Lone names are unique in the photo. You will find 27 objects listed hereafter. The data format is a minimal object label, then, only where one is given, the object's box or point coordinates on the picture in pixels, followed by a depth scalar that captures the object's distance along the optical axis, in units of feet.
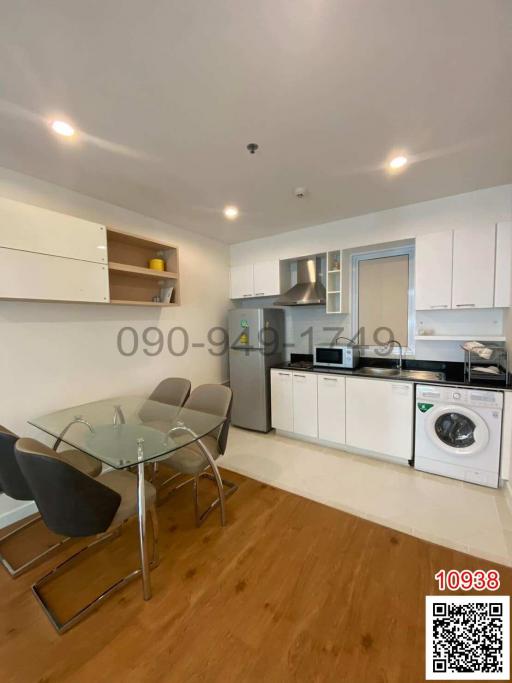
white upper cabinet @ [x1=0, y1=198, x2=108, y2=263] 6.18
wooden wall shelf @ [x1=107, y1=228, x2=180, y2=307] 8.61
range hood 10.96
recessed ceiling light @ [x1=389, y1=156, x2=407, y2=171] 6.61
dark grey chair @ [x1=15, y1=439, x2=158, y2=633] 4.06
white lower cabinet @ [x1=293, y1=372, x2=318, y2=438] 10.41
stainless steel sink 8.48
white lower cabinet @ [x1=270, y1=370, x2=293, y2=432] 11.00
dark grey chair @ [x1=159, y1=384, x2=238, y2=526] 6.61
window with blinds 10.44
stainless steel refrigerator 11.55
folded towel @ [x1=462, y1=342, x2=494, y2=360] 7.75
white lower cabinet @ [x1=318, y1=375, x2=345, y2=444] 9.79
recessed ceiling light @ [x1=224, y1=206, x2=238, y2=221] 9.35
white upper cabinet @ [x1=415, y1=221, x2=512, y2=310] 7.82
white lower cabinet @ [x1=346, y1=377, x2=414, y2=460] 8.64
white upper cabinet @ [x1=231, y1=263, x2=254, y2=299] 12.68
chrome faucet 10.21
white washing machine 7.48
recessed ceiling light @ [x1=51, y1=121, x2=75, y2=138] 5.27
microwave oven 10.27
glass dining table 4.99
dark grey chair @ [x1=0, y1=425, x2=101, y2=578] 5.13
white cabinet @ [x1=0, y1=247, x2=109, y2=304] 6.19
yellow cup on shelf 9.34
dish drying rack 7.73
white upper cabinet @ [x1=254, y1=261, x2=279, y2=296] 11.91
